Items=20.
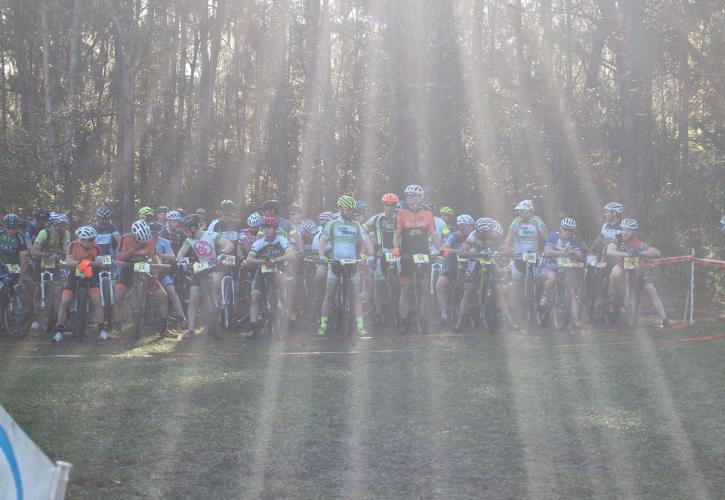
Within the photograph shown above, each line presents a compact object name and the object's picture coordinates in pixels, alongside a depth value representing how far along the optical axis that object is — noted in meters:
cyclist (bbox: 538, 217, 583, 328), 15.95
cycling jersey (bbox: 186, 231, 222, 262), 15.27
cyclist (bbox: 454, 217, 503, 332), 15.92
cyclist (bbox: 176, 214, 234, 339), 15.09
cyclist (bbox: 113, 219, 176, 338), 14.94
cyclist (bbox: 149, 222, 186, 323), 15.84
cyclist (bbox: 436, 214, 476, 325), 16.93
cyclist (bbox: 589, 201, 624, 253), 17.27
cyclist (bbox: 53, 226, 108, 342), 14.63
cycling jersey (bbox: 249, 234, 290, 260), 15.40
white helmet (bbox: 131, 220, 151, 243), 14.88
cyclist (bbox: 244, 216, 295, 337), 15.27
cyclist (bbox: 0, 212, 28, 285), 15.73
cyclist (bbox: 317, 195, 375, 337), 15.29
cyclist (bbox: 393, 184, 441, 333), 15.47
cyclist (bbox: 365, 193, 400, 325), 16.94
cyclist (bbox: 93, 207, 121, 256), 16.59
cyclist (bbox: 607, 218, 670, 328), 16.23
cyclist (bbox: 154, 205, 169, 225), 18.99
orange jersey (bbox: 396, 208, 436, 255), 15.48
